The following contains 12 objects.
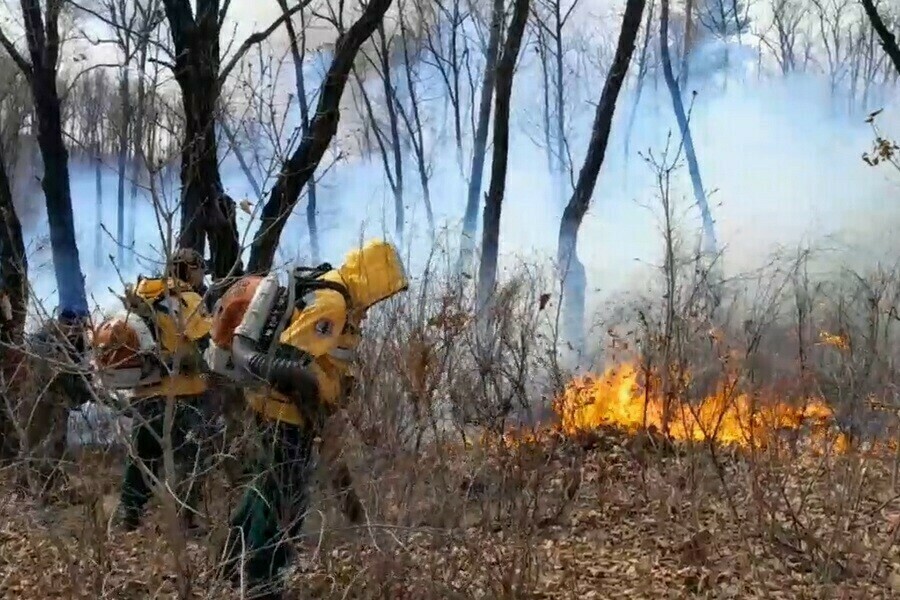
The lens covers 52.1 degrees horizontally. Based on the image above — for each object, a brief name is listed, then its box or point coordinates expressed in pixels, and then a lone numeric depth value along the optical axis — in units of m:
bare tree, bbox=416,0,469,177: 21.59
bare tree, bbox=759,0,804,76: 19.08
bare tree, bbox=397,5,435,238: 20.98
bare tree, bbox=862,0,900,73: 5.87
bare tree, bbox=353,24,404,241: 19.99
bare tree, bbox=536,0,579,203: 18.33
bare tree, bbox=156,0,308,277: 6.68
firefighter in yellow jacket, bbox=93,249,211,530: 4.68
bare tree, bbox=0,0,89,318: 8.55
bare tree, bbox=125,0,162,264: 3.37
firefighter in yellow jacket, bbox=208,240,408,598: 3.73
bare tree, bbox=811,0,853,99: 17.42
